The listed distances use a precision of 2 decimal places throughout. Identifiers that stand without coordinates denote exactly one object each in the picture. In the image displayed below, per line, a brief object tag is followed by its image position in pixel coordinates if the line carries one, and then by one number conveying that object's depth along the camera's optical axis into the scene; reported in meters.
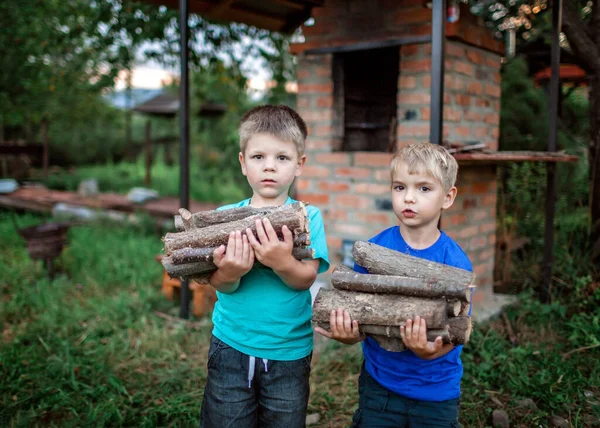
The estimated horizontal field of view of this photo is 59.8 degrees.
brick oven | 4.02
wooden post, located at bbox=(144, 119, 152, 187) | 11.02
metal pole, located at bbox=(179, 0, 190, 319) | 3.96
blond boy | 1.82
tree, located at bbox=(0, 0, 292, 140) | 5.95
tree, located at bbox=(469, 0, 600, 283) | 4.33
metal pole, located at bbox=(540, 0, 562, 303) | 4.15
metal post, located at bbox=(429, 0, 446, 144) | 3.06
